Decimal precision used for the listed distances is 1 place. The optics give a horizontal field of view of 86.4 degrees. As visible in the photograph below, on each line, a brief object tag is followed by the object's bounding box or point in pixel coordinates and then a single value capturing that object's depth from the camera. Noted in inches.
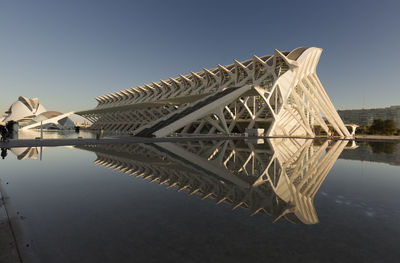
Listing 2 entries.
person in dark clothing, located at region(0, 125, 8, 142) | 538.3
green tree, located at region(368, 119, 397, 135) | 2263.8
